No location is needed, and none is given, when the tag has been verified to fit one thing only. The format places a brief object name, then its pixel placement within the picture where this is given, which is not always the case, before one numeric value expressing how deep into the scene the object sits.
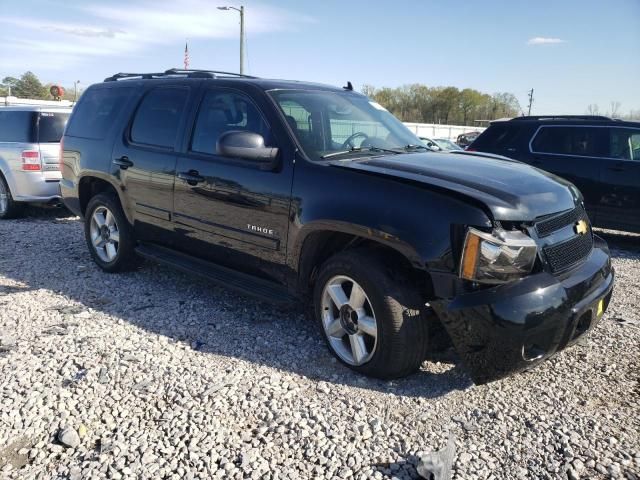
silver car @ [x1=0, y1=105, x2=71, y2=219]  8.04
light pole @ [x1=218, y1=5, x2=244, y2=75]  20.25
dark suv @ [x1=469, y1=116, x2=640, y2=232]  7.05
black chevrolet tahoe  2.80
